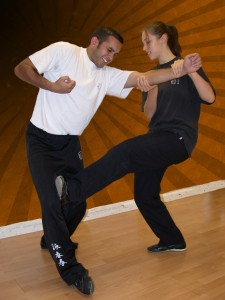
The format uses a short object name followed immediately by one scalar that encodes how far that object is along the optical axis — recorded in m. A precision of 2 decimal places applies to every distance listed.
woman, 2.04
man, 1.96
